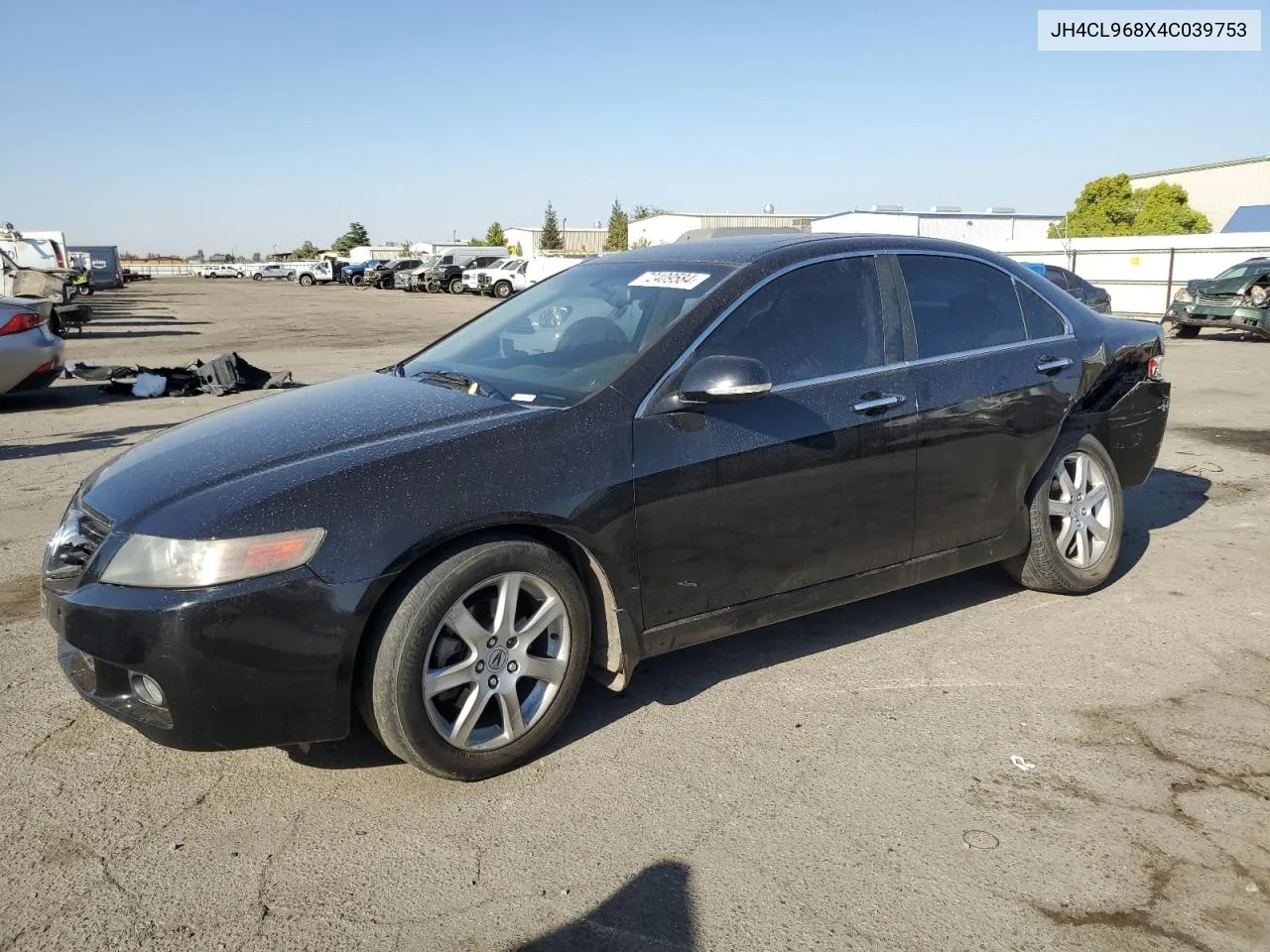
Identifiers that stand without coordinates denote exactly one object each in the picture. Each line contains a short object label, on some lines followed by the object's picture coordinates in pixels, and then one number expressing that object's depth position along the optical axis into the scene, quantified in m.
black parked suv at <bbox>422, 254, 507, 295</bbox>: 48.97
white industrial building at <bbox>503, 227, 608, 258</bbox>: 102.12
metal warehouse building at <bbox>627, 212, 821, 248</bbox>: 75.50
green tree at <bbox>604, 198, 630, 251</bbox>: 86.25
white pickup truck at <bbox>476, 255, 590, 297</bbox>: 39.00
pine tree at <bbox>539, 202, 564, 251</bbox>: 97.81
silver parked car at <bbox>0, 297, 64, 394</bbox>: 10.88
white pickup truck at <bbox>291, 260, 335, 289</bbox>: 68.88
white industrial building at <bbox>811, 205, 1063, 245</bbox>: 53.25
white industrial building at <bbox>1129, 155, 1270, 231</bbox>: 55.97
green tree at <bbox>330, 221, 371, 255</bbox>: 141.75
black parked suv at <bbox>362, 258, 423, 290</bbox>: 57.97
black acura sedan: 2.91
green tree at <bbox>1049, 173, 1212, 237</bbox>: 49.38
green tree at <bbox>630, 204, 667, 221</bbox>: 108.74
